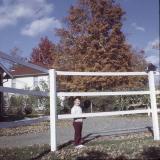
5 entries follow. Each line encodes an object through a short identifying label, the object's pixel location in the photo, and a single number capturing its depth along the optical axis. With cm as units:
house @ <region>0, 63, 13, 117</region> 1667
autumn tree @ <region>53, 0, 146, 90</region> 2001
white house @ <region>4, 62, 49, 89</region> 2897
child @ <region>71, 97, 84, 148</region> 495
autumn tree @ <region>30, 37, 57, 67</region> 3915
